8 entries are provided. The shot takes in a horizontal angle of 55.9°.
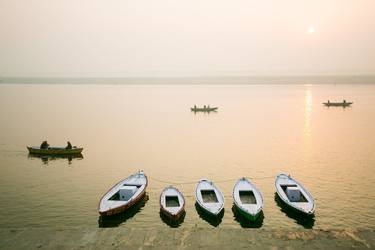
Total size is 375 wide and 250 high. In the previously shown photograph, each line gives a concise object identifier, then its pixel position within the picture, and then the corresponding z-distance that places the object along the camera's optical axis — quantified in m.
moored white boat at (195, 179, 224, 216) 28.02
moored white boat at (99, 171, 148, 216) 28.20
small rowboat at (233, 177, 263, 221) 27.46
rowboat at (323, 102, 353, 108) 120.34
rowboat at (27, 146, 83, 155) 50.81
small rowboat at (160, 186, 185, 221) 27.52
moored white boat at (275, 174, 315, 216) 28.27
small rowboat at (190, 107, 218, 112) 111.04
